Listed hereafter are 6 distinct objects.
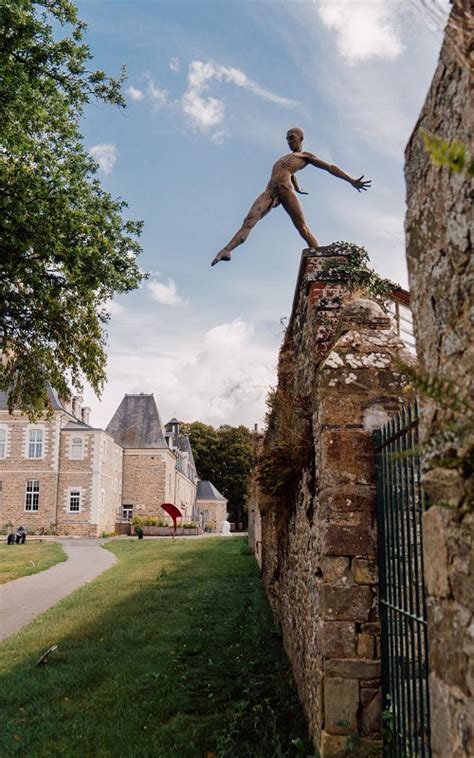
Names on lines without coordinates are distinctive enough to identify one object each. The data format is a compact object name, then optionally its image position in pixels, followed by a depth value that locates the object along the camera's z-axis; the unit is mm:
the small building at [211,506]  58438
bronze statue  6734
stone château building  39594
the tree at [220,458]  64625
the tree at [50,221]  10781
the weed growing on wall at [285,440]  5450
